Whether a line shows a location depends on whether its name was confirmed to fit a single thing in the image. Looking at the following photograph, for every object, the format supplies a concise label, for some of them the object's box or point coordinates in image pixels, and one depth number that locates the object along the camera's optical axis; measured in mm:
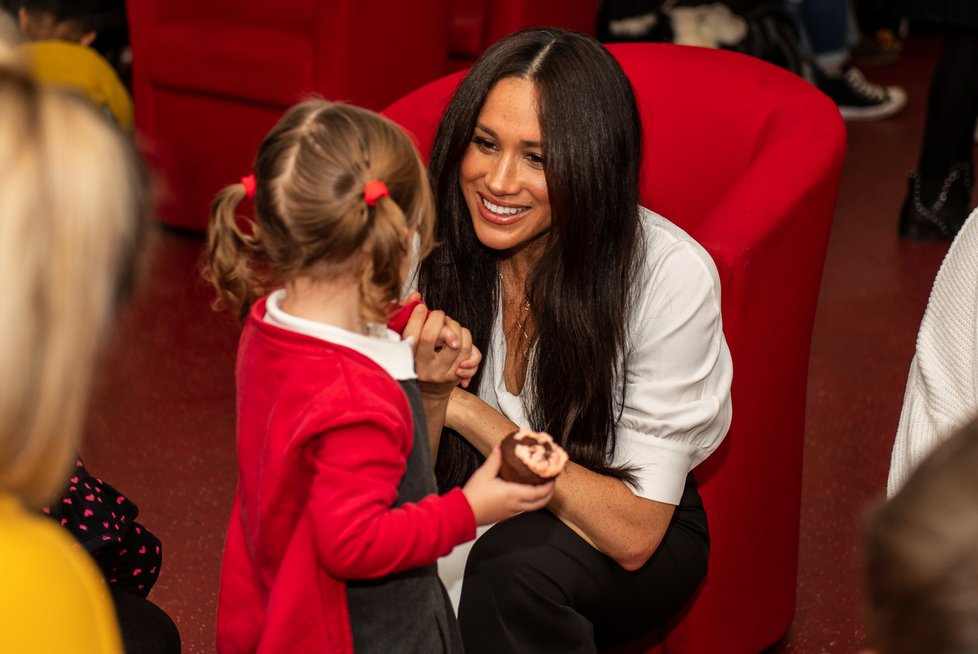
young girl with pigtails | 2120
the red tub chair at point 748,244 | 2541
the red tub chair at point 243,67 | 3899
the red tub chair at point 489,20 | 4346
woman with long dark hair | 2451
